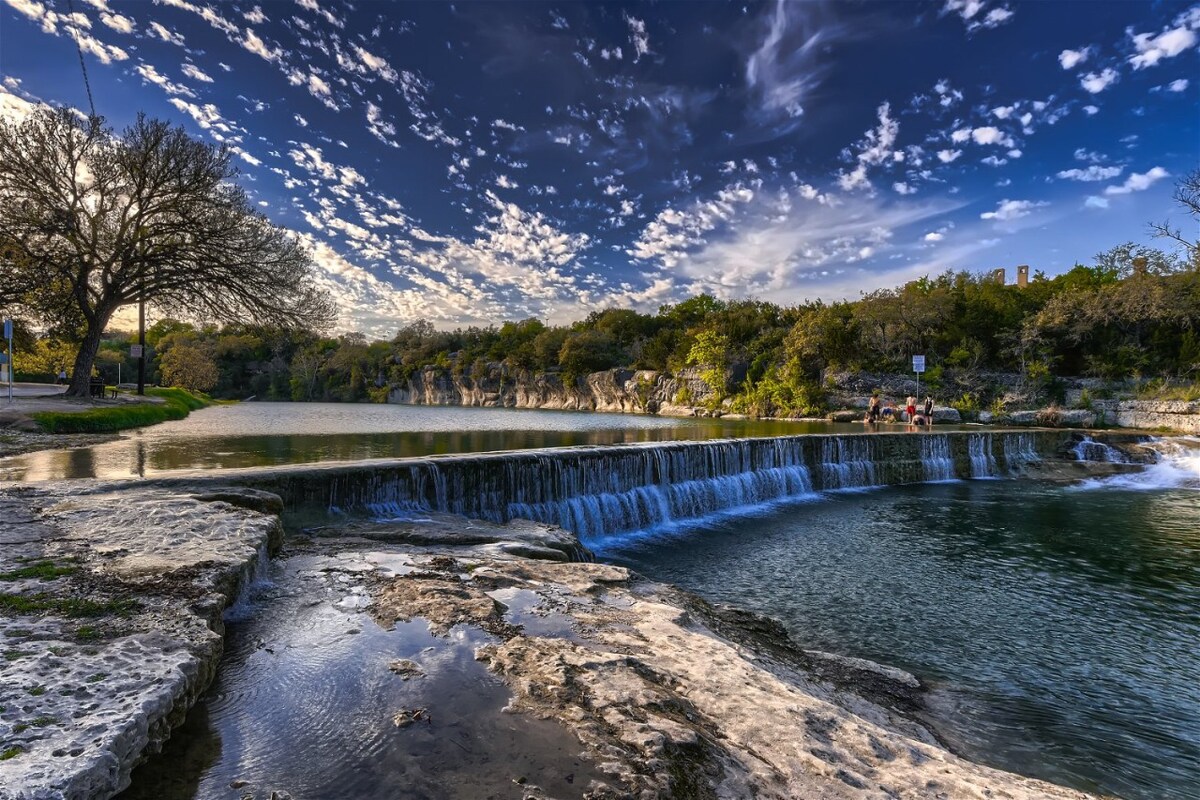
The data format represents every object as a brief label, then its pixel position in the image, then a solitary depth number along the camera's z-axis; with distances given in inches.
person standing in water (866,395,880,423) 1122.0
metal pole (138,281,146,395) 1028.3
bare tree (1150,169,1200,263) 870.2
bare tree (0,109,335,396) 703.1
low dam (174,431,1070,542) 362.9
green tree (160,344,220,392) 1959.9
